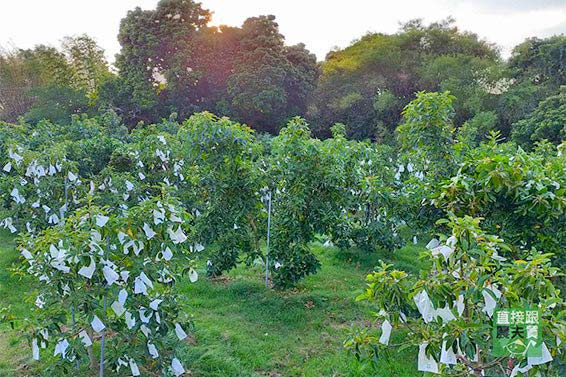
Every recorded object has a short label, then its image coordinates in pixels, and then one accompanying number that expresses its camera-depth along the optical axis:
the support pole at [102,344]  2.72
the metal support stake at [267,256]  4.89
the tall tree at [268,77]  14.48
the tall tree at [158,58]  15.27
